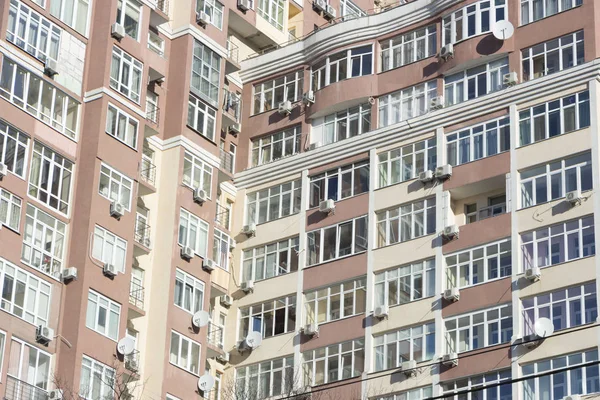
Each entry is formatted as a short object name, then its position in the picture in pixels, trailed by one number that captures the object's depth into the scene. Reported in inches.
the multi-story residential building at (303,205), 1863.9
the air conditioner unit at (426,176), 2036.2
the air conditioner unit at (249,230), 2218.3
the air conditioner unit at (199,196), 2105.1
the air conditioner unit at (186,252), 2051.9
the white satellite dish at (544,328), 1818.4
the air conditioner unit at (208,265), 2091.5
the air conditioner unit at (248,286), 2166.6
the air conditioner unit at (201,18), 2196.1
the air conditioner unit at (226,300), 2174.0
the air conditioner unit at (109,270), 1907.9
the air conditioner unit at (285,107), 2274.9
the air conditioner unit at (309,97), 2244.1
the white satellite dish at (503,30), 2036.2
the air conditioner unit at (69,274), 1878.4
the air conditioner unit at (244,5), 2310.5
